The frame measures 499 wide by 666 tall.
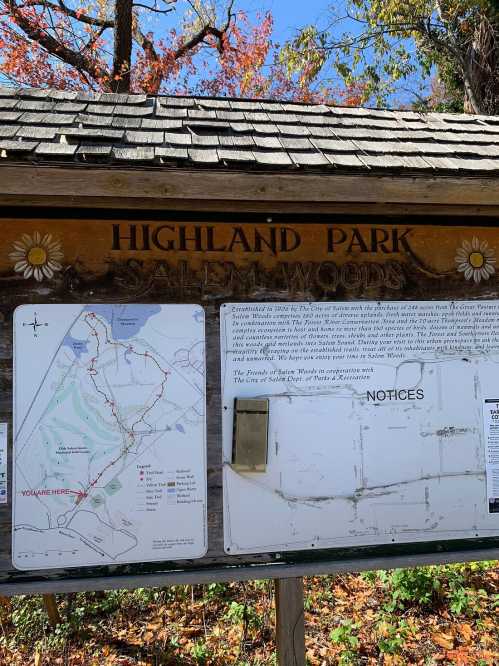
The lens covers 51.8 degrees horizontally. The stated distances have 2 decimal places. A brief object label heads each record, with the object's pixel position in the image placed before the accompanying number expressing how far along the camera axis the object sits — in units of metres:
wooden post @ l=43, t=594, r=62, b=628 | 4.32
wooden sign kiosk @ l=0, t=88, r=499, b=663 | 2.40
